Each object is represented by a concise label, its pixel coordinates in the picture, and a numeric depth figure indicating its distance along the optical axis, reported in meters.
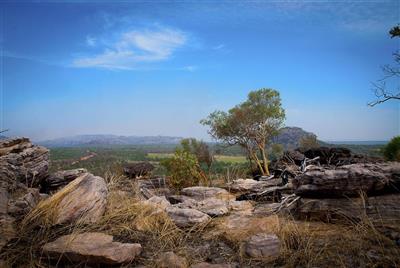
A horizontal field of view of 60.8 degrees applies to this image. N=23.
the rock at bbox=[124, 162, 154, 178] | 16.78
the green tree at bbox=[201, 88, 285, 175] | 28.83
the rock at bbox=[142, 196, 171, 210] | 6.94
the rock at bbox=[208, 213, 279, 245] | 5.77
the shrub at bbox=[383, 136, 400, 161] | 17.55
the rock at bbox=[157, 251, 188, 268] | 4.69
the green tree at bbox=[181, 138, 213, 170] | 24.52
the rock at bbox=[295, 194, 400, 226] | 5.64
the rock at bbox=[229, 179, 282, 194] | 10.80
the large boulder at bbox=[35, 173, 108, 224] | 5.73
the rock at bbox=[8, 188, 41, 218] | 5.97
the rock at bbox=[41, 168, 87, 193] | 9.15
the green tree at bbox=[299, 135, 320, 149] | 31.76
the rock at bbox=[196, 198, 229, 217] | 7.04
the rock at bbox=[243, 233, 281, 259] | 4.94
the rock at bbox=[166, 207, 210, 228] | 6.36
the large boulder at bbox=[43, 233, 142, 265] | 4.69
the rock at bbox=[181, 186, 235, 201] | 9.76
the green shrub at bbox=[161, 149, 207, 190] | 14.15
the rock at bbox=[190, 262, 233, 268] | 4.65
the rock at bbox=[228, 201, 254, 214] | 7.60
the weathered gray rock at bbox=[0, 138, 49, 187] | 8.16
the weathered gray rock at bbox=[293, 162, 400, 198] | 6.32
